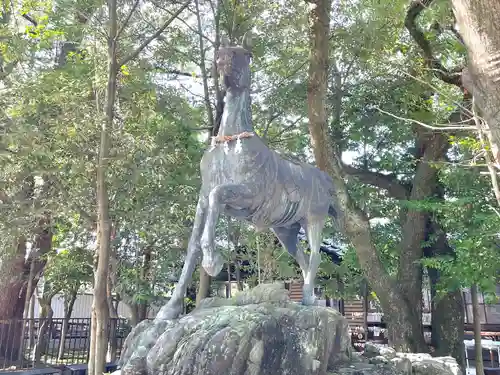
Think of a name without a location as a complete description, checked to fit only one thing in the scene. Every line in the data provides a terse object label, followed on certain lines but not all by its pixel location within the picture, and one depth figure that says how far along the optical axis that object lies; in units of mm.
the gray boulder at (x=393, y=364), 4422
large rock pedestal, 3576
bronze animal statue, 4250
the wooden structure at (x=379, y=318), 16275
